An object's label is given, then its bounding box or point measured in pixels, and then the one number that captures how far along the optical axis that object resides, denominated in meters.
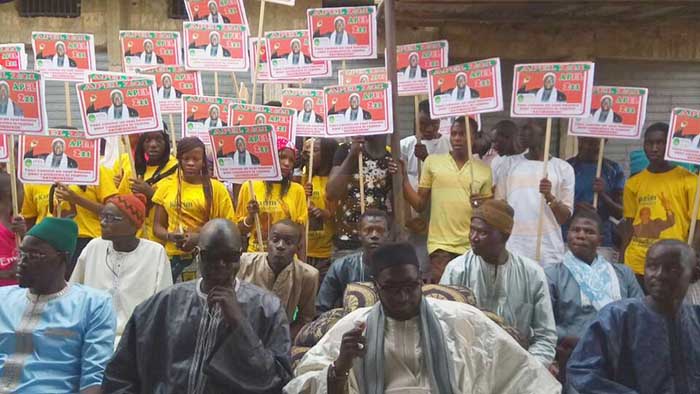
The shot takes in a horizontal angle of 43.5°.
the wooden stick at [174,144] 7.76
